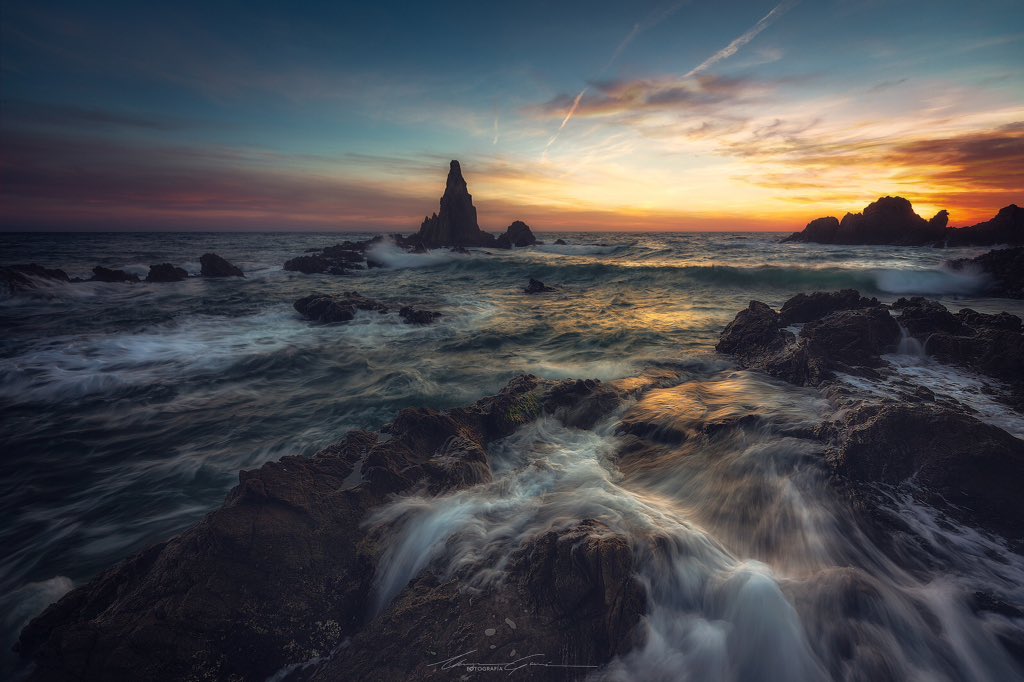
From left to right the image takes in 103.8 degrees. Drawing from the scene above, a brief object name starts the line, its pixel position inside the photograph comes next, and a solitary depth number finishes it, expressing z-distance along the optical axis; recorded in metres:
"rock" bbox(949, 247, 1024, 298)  16.45
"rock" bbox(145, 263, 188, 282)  25.27
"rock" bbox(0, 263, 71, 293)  19.68
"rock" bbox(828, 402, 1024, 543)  3.93
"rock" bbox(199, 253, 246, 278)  28.02
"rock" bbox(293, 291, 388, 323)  15.35
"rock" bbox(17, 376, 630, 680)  2.71
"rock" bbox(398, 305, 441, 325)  15.08
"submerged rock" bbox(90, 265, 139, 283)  24.47
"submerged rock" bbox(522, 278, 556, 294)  23.78
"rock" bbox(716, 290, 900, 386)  7.49
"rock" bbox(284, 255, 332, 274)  32.09
